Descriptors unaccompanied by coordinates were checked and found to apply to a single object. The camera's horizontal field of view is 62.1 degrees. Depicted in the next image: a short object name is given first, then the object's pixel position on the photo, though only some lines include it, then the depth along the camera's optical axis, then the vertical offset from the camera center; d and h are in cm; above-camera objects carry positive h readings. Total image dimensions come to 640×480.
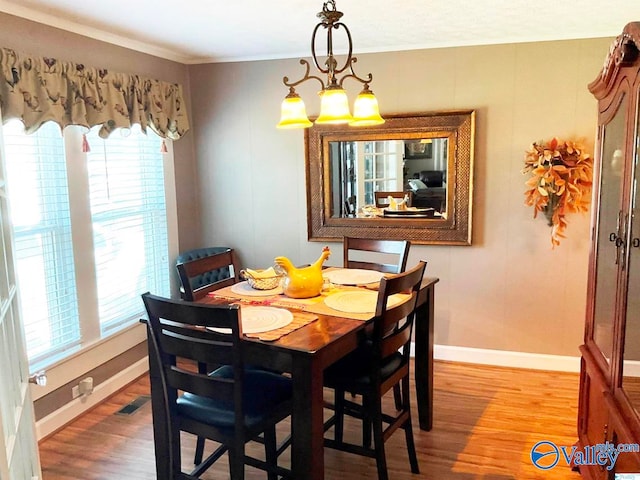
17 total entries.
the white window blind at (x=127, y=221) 338 -30
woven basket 281 -56
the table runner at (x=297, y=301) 238 -62
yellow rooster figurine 263 -53
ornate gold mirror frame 371 -7
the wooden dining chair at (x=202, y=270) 269 -50
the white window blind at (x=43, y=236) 280 -31
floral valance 261 +47
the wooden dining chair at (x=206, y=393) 193 -89
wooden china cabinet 180 -39
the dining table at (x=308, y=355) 197 -69
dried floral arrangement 341 -7
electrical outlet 323 -125
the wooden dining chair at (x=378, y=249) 308 -46
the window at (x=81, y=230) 287 -31
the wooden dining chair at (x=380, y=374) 227 -92
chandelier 221 +29
